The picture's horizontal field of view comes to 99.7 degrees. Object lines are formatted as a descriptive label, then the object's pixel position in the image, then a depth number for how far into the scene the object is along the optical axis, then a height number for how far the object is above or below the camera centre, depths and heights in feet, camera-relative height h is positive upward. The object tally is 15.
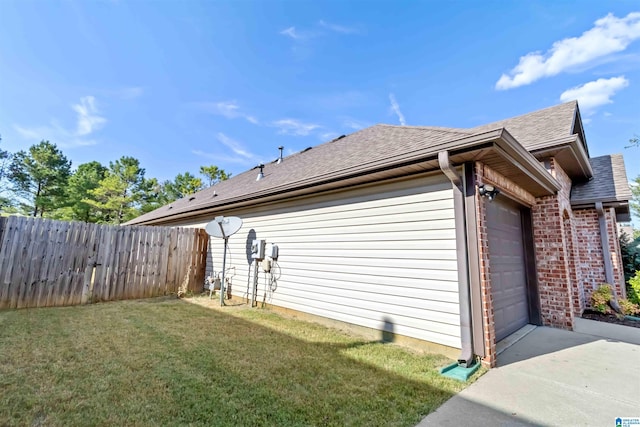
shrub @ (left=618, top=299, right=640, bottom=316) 19.58 -3.78
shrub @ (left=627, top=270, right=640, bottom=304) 20.94 -2.66
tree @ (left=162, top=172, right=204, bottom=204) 93.97 +20.99
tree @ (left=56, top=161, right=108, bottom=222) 72.74 +12.52
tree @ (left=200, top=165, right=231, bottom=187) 95.40 +26.03
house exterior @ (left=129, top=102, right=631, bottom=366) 10.93 +1.15
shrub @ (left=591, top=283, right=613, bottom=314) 19.54 -3.13
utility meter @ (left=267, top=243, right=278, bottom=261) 19.81 -0.28
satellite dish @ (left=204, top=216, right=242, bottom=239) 22.24 +1.75
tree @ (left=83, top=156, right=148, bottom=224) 74.13 +14.93
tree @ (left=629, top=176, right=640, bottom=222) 66.64 +14.89
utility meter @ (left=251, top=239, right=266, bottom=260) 20.26 -0.07
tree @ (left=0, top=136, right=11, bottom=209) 69.31 +17.82
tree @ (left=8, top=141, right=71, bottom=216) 70.03 +17.18
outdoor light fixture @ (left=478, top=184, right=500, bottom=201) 10.87 +2.51
